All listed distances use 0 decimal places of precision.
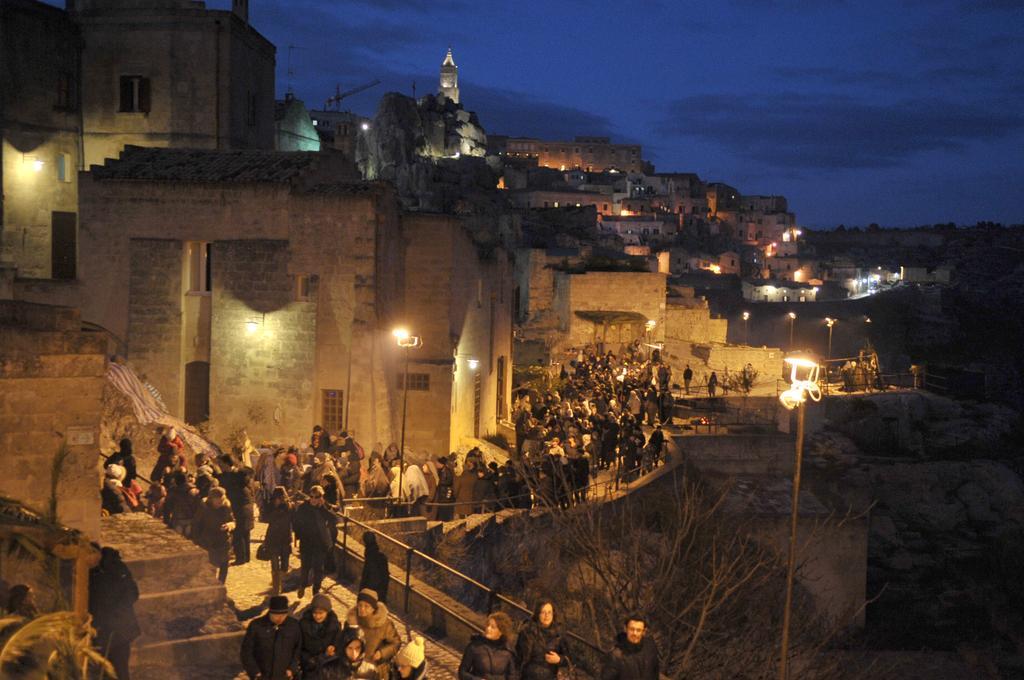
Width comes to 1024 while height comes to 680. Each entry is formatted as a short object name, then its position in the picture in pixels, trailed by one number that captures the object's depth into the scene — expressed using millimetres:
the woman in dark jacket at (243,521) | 13164
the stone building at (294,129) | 36750
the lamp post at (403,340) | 16531
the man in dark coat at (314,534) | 11898
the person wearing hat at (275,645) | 8266
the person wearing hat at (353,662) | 8484
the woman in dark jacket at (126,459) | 14453
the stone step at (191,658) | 9820
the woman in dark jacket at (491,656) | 8086
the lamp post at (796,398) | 9390
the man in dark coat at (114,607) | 8461
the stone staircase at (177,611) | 9945
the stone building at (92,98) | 28219
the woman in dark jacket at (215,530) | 12281
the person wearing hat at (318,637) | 8406
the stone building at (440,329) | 23719
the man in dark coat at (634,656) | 7930
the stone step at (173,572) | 11016
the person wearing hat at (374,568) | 11680
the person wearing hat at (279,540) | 12031
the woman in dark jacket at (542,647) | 8336
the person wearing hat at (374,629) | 8930
